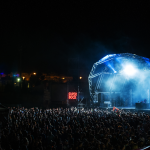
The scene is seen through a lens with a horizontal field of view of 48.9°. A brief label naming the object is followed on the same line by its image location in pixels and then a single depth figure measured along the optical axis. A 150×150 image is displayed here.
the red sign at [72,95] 34.25
